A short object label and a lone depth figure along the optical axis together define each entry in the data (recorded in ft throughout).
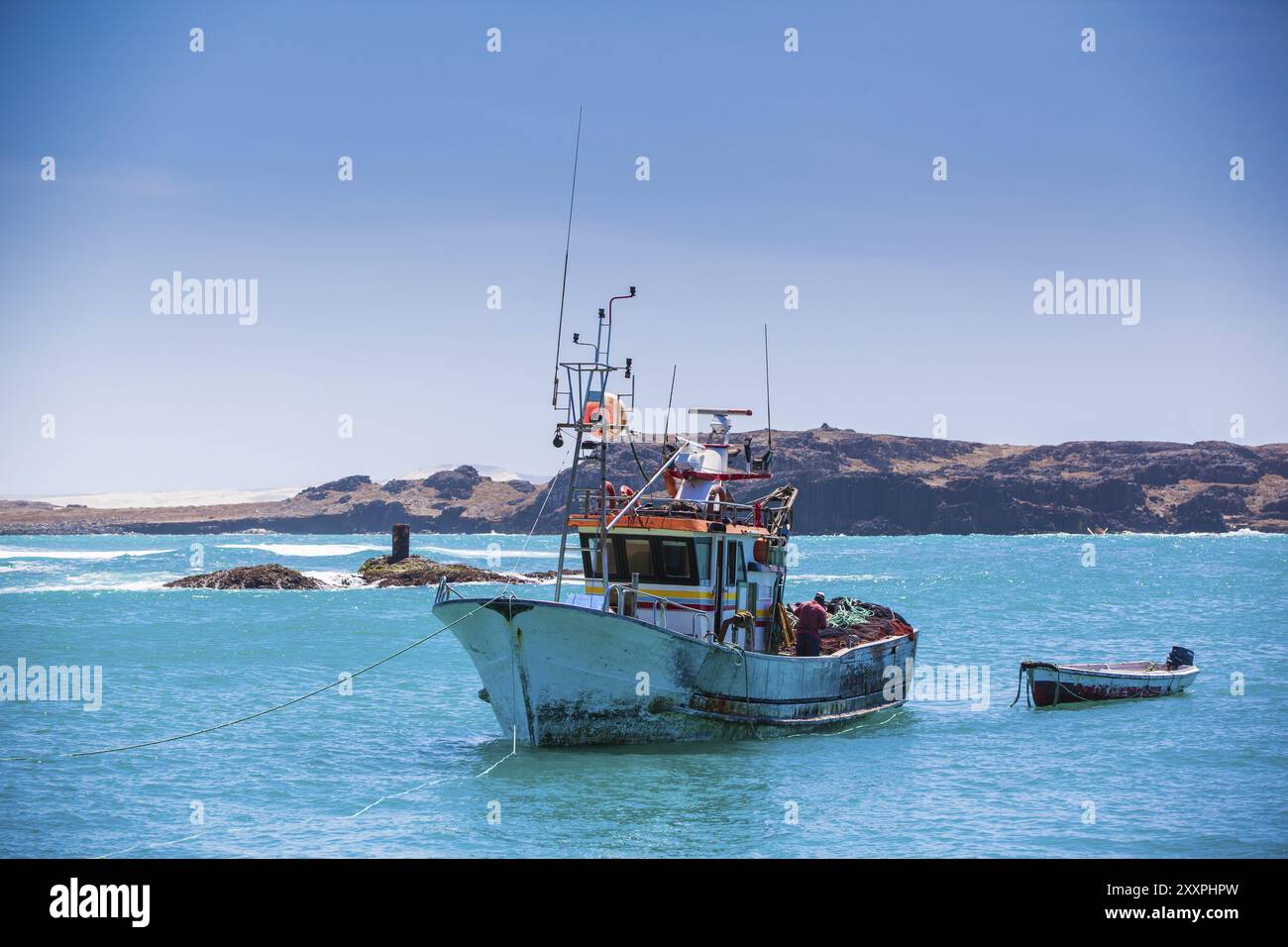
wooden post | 269.03
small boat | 100.12
